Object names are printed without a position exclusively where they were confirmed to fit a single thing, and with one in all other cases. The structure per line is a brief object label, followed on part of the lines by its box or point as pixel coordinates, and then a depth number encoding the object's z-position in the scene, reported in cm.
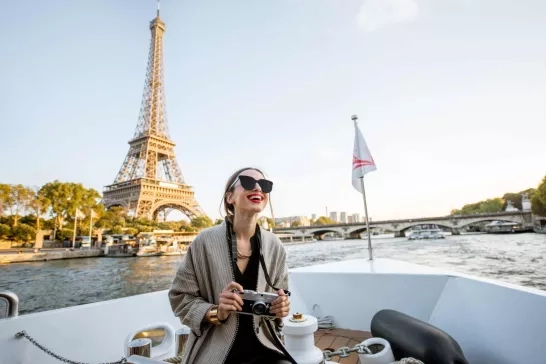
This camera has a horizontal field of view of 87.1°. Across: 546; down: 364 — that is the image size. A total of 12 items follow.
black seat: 145
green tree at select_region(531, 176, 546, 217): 3108
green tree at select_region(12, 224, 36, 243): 2736
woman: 99
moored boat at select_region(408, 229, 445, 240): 3712
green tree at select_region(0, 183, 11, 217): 2748
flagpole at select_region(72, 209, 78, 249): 2983
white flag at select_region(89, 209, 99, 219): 3264
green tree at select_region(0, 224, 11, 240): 2636
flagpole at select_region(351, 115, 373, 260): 373
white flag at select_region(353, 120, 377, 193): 373
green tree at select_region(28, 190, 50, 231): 2903
